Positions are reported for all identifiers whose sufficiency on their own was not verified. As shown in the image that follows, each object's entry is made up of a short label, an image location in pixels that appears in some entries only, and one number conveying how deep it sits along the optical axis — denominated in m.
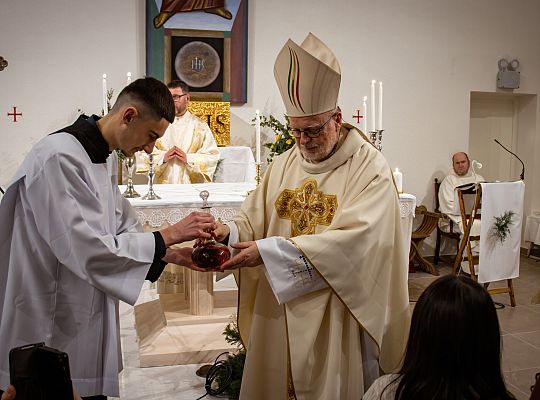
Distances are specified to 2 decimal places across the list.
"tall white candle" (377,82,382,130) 4.50
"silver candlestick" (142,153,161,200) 3.90
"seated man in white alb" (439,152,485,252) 6.80
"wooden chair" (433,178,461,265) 6.83
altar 3.70
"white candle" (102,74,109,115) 4.09
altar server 1.78
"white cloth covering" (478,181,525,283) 5.05
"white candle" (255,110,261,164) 3.79
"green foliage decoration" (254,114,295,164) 5.18
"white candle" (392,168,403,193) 4.55
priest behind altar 5.31
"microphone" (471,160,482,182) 6.48
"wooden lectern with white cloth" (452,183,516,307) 5.07
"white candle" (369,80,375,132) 4.24
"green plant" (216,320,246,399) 3.18
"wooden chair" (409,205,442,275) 6.45
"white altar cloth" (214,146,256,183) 6.04
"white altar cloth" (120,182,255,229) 3.76
